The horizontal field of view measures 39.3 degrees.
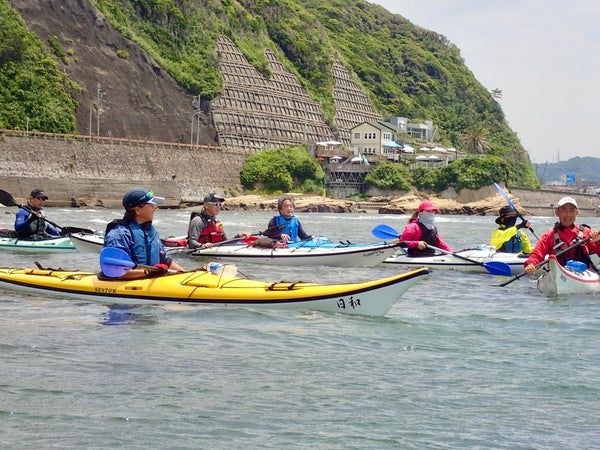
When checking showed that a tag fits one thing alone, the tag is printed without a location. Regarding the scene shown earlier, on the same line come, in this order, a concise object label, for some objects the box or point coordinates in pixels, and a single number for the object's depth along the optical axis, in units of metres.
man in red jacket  11.64
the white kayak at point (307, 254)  16.08
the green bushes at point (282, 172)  73.69
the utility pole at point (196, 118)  75.06
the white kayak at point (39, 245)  17.92
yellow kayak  9.17
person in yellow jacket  15.52
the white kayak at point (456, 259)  15.13
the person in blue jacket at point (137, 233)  9.32
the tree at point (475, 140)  108.06
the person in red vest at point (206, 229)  16.25
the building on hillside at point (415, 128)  104.38
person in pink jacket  14.86
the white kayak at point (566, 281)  11.77
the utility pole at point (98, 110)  66.81
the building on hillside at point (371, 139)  90.06
